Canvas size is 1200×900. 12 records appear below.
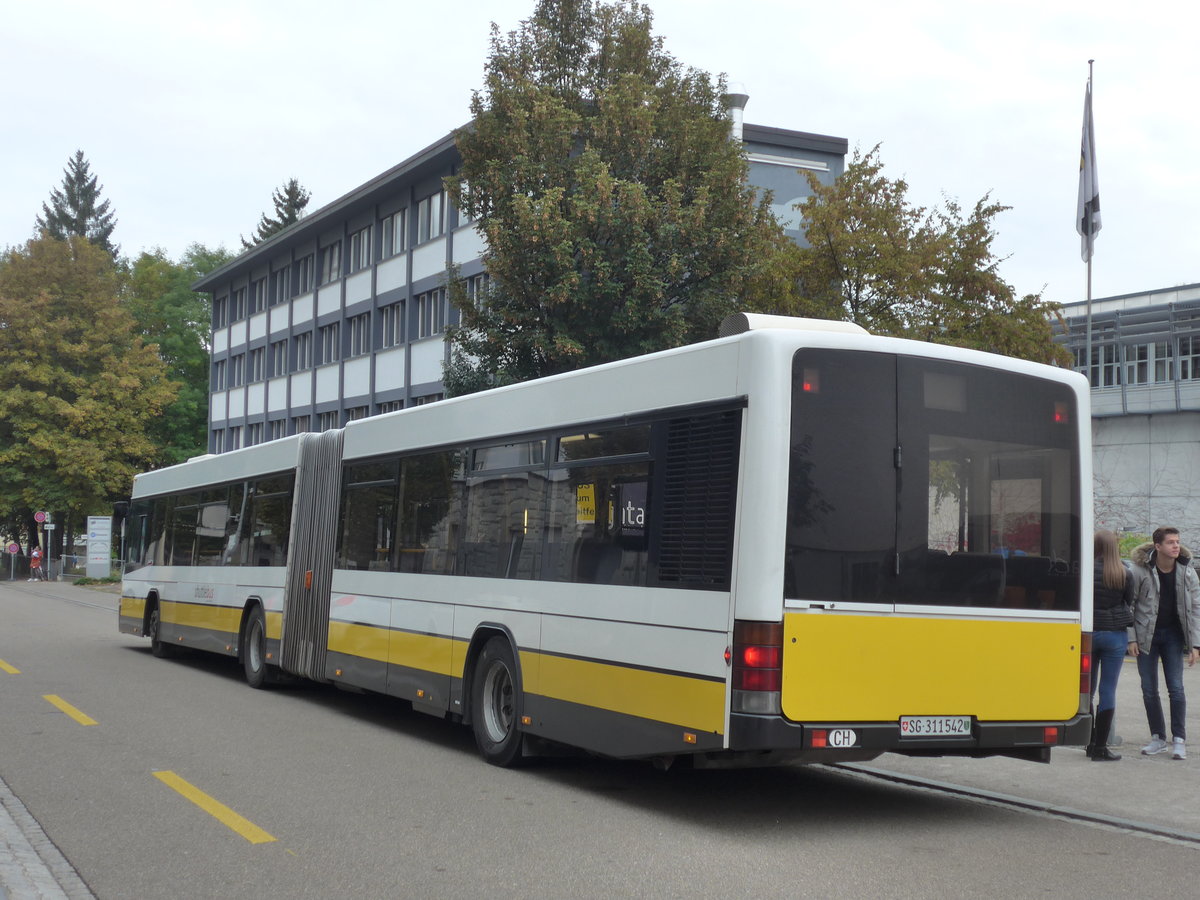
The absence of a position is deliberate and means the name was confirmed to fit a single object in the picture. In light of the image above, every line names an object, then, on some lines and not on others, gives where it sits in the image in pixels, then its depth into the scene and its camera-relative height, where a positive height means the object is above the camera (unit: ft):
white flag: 92.94 +26.59
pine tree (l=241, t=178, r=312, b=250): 262.26 +66.36
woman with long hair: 36.19 -0.41
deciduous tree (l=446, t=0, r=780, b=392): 67.72 +18.43
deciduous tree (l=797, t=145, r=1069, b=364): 70.74 +16.16
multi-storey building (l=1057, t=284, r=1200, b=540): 149.69 +21.39
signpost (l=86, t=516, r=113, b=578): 174.29 +1.72
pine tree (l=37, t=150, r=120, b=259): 276.41 +67.34
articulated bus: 25.45 +0.72
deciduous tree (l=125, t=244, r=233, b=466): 225.56 +38.47
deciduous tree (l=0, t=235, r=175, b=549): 191.62 +23.66
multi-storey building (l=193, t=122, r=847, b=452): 132.67 +29.89
